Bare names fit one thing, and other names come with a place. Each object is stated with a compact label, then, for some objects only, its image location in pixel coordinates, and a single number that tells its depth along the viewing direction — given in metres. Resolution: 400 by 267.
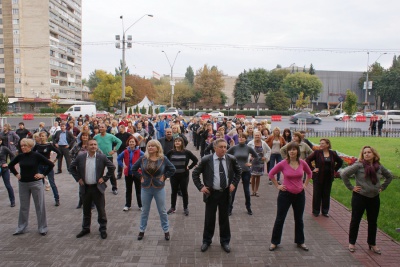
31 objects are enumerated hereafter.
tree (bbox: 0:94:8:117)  28.07
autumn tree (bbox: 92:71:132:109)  61.34
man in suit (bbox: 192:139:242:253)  5.31
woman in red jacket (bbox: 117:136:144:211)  7.51
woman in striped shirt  7.10
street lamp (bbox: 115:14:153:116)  26.05
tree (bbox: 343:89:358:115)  32.44
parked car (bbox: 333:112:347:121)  49.42
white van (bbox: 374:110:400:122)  45.84
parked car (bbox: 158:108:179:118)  43.88
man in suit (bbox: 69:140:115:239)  5.96
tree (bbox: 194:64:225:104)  71.44
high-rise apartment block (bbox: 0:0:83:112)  67.62
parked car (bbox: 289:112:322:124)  42.36
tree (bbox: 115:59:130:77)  103.41
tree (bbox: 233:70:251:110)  73.50
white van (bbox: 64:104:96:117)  44.91
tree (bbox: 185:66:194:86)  131.38
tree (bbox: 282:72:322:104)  75.00
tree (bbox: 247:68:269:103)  78.00
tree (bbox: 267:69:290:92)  79.25
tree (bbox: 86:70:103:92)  131.88
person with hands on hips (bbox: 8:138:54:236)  6.00
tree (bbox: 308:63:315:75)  87.75
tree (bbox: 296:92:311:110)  68.32
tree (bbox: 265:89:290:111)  69.81
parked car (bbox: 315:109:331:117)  62.96
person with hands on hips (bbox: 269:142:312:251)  5.41
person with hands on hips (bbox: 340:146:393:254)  5.30
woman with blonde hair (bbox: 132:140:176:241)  5.80
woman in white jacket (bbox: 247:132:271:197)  8.47
